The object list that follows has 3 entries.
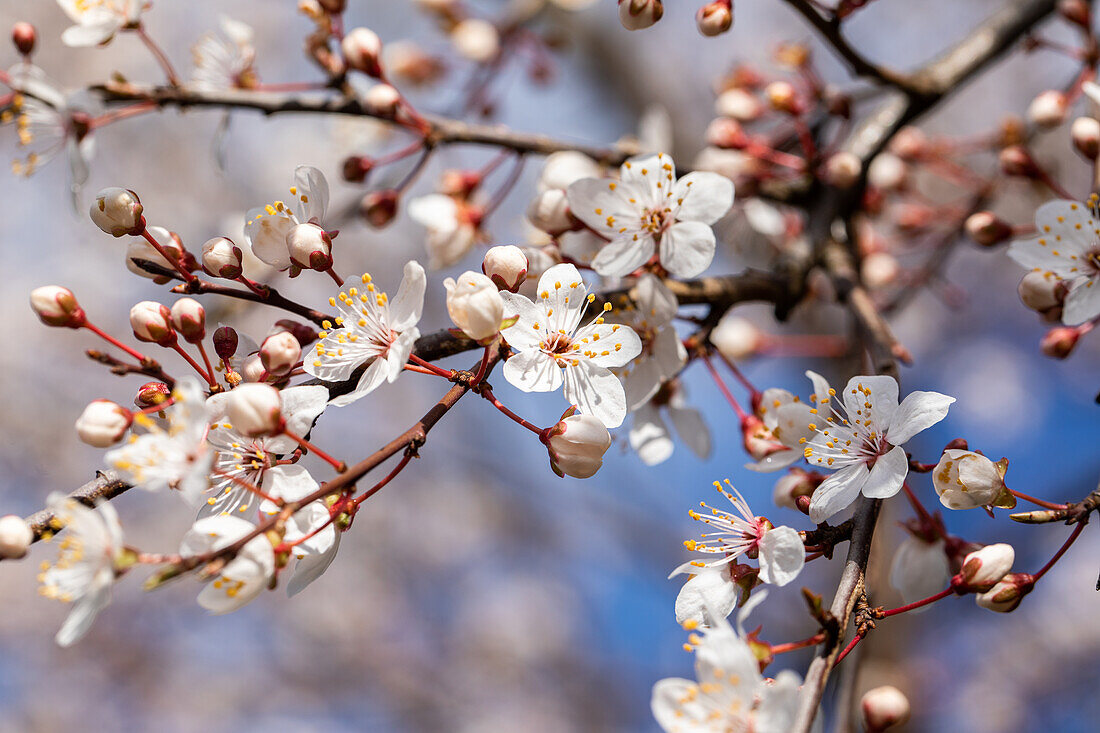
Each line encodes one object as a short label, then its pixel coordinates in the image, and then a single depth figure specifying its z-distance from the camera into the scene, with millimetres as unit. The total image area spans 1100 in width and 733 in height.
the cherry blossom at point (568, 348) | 408
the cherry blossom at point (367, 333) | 403
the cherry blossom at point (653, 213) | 424
